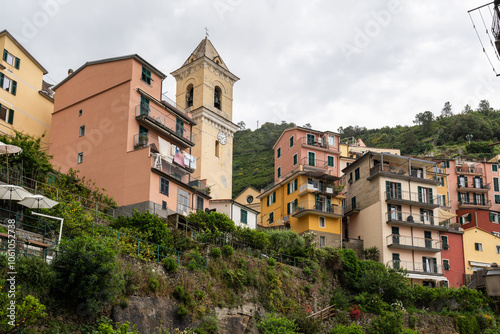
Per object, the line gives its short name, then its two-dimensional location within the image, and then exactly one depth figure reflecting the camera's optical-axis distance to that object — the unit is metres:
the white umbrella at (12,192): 27.73
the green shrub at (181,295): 30.77
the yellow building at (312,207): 53.44
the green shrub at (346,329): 38.44
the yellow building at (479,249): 56.75
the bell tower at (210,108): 57.34
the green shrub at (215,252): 36.03
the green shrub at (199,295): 31.94
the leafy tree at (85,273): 24.41
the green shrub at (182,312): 29.55
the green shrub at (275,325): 33.69
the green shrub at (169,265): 31.34
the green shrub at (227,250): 37.22
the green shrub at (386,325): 40.50
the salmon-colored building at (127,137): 42.19
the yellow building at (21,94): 45.84
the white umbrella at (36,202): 28.16
